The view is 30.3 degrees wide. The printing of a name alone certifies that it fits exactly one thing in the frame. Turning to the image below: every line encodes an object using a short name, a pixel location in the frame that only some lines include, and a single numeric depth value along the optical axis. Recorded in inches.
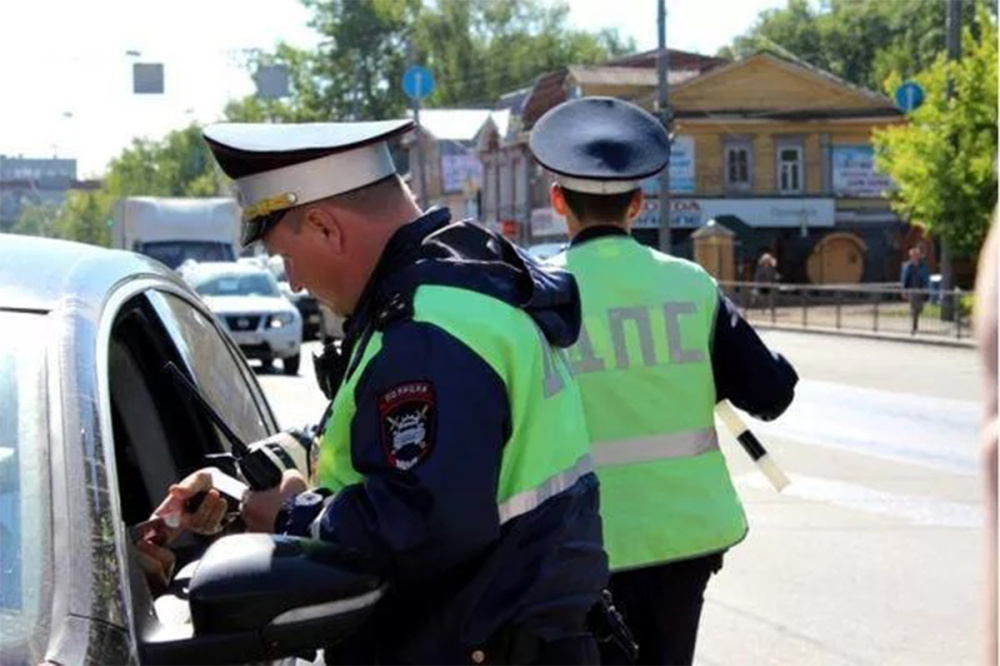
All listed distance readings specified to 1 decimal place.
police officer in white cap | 103.9
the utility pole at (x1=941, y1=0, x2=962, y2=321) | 1390.3
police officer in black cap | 163.3
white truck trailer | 1368.1
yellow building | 2399.1
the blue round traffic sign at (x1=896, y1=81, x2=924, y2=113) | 1644.9
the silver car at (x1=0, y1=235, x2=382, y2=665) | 98.9
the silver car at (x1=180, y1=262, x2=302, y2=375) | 998.4
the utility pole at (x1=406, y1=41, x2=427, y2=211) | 1713.3
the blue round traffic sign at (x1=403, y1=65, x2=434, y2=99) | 1707.7
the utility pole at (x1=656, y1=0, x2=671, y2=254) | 1472.7
